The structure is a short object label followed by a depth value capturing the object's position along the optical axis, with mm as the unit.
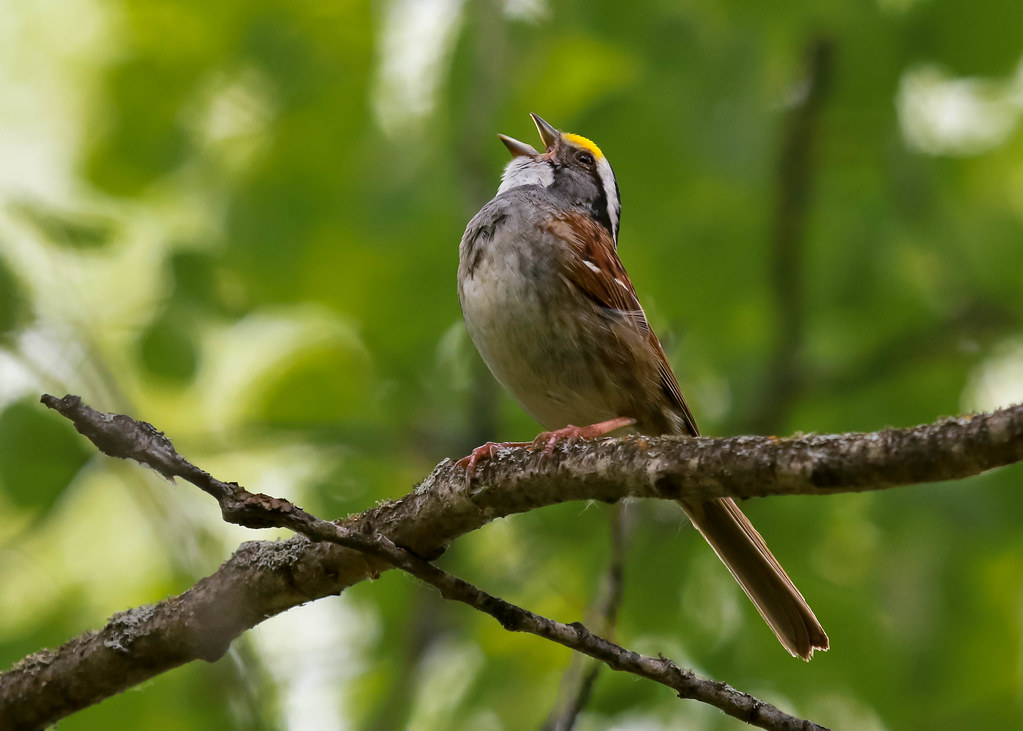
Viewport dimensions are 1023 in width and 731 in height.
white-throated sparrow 9258
